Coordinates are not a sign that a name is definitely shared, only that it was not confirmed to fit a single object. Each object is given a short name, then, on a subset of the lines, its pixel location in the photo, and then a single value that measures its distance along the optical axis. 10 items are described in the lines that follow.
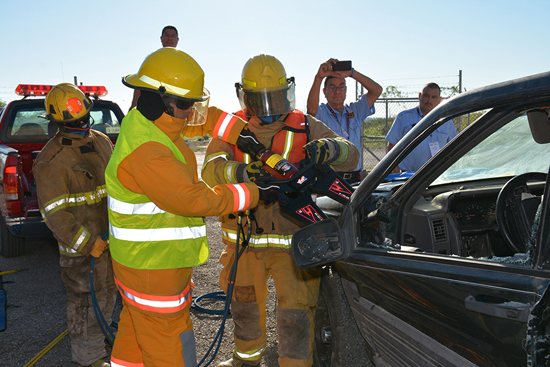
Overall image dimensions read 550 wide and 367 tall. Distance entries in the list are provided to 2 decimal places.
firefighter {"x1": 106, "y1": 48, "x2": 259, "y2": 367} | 2.08
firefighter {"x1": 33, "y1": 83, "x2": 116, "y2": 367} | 2.91
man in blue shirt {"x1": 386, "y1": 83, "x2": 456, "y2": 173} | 4.08
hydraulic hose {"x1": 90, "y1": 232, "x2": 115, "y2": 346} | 2.75
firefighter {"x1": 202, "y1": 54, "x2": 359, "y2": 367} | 2.69
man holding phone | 4.12
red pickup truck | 4.77
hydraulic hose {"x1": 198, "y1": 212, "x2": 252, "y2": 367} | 2.71
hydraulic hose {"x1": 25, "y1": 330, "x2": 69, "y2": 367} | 3.06
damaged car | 1.29
